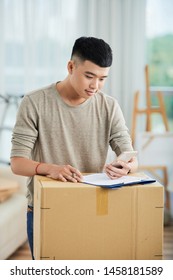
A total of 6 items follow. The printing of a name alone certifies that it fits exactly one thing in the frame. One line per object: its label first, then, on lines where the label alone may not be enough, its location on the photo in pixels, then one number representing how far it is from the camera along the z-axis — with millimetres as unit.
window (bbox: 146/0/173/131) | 6487
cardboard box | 2296
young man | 2481
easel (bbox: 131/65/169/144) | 6247
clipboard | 2337
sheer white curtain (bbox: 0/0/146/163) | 6387
